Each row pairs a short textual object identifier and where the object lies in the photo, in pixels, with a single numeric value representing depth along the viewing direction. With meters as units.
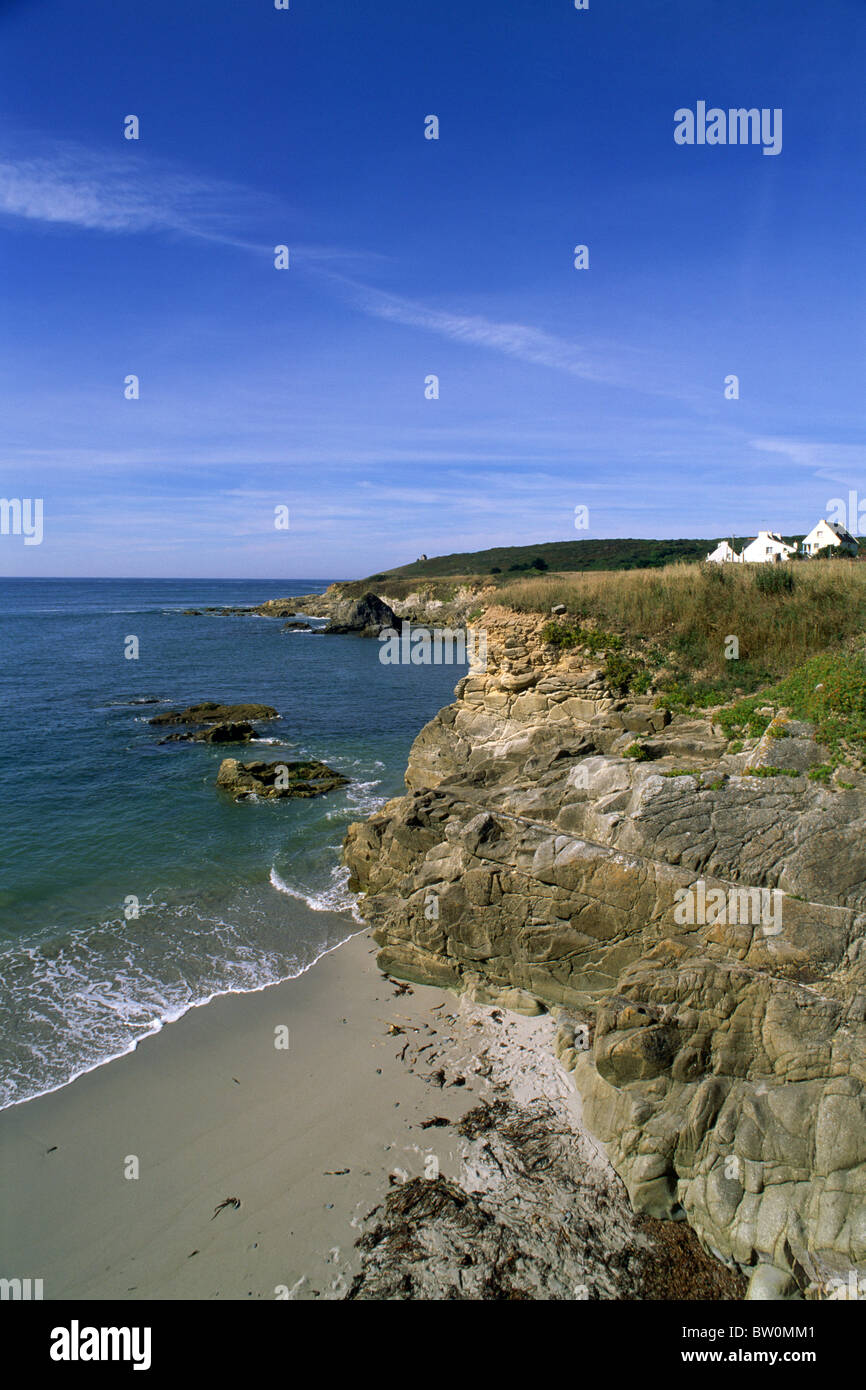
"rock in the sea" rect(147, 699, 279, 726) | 33.56
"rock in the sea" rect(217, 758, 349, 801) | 23.02
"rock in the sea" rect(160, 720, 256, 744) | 29.98
